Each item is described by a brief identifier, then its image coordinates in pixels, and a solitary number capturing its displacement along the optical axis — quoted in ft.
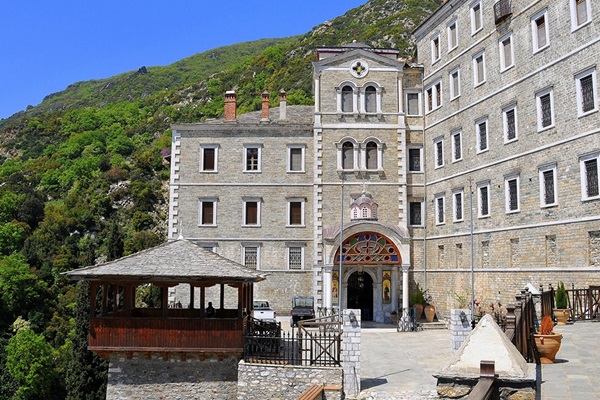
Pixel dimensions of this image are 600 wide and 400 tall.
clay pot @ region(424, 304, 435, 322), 103.04
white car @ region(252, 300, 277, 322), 98.74
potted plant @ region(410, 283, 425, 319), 104.94
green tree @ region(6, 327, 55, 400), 134.72
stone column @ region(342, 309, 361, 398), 53.01
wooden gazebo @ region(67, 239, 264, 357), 60.95
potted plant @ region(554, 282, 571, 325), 63.77
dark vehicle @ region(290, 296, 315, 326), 97.76
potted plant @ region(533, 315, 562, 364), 39.01
